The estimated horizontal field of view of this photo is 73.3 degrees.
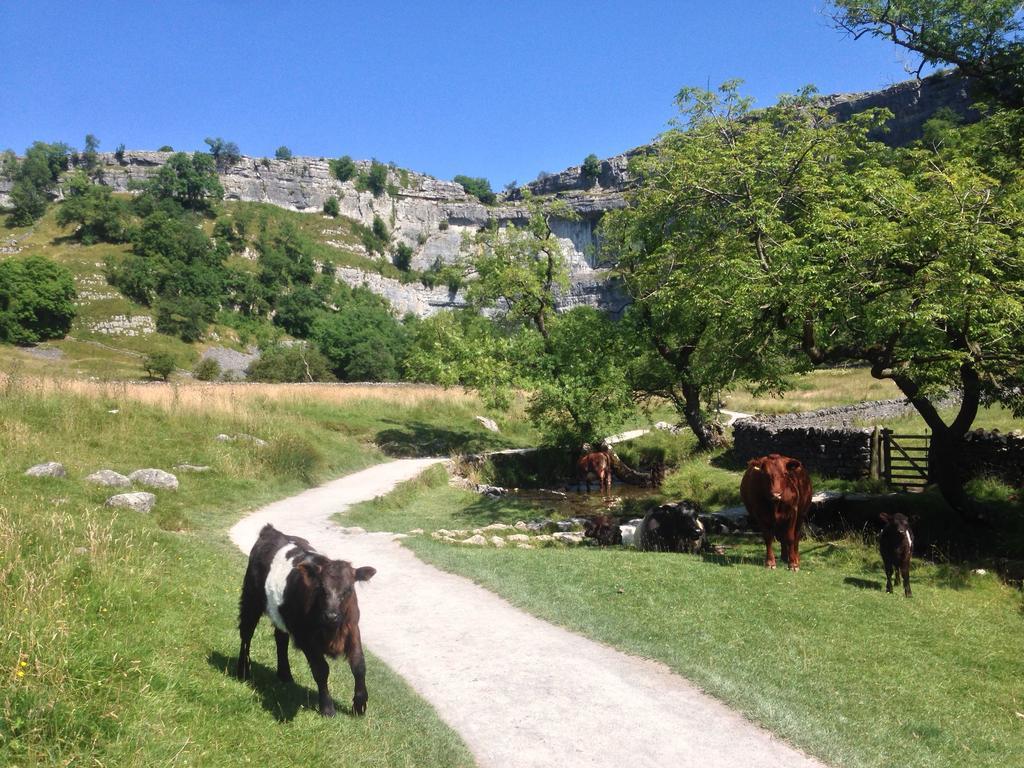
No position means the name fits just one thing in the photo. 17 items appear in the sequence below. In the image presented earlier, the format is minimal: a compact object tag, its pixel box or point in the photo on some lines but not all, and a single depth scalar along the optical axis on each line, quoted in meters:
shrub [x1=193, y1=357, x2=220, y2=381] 62.28
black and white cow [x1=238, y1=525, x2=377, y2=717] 5.48
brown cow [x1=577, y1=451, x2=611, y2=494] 25.06
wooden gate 18.25
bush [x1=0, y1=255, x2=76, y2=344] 76.75
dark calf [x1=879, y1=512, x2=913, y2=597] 10.80
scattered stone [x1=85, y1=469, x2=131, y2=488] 14.51
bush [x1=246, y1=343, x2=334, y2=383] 66.19
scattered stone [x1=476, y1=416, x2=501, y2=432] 37.06
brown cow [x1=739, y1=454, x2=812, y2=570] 12.41
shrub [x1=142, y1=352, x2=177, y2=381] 53.66
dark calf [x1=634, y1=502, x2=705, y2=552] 14.47
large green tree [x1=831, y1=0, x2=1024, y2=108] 15.62
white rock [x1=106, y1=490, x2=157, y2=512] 13.24
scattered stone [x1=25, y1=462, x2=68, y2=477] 13.71
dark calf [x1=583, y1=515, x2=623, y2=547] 15.88
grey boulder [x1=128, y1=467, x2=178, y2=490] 15.75
